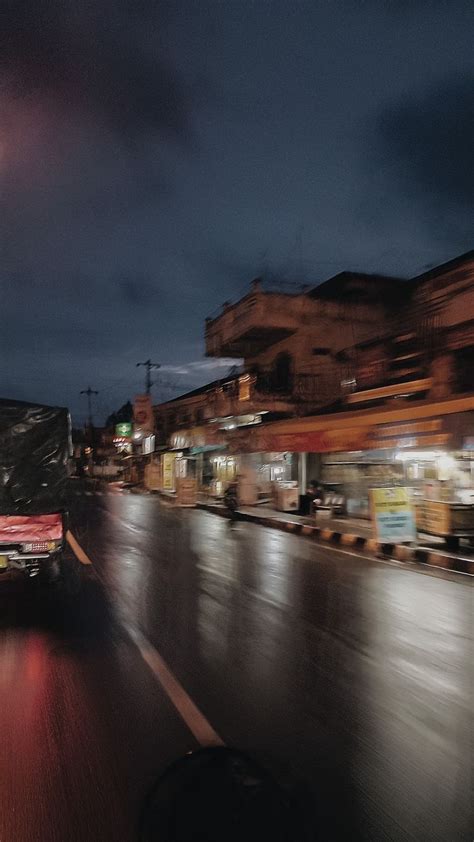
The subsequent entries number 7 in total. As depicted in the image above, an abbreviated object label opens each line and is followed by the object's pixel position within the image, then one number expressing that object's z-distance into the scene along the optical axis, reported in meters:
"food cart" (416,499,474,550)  15.91
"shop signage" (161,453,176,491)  47.03
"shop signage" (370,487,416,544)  15.59
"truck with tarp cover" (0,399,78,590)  10.55
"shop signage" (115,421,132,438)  81.31
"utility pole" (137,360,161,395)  64.25
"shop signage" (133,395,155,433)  51.56
